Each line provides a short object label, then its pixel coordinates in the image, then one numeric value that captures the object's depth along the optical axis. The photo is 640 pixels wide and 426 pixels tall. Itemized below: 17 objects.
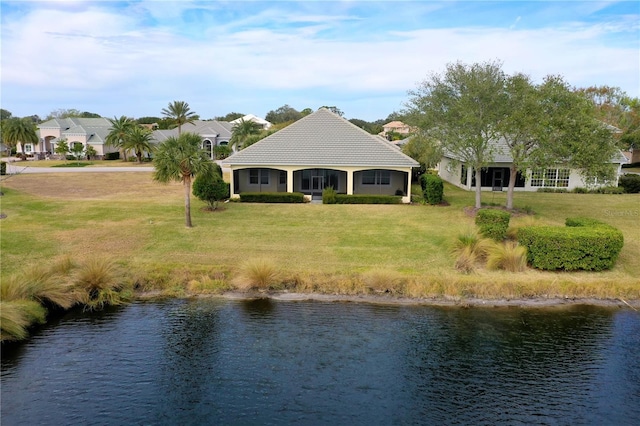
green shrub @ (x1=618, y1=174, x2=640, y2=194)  38.97
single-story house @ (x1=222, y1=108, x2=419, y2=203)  33.41
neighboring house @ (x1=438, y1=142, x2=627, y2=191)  38.94
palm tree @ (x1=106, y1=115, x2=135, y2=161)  62.50
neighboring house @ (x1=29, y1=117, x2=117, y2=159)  68.94
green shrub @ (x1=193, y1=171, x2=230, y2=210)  28.12
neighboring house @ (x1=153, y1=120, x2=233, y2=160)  69.19
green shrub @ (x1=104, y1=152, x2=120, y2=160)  68.25
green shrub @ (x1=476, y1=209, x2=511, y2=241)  21.36
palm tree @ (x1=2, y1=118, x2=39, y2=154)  63.31
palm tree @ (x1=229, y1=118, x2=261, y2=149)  56.22
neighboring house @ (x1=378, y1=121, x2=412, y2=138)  105.64
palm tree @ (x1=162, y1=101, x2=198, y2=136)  65.25
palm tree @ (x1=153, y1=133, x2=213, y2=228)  23.52
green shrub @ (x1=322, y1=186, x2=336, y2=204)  32.56
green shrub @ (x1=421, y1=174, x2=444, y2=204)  32.03
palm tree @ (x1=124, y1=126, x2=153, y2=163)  61.00
